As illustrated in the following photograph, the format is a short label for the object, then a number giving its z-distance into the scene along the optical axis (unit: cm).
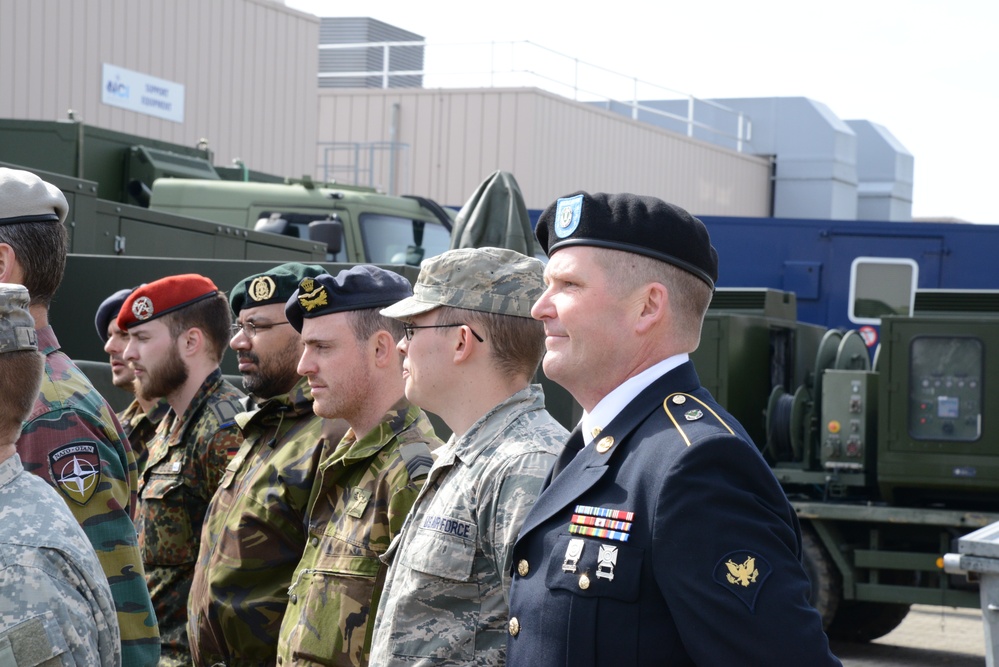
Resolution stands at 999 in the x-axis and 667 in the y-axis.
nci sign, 1541
